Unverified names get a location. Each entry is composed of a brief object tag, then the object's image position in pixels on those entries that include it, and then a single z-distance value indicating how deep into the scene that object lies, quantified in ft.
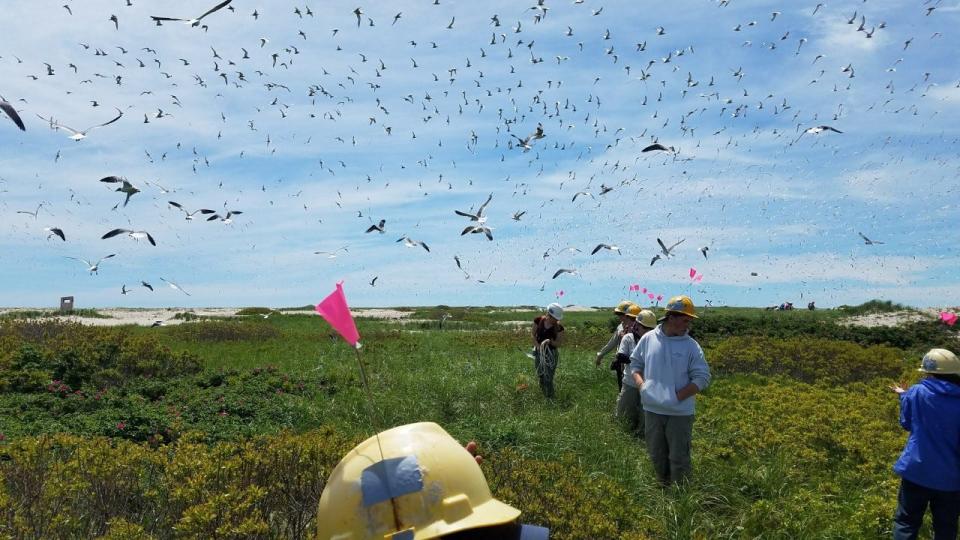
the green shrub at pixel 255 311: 164.84
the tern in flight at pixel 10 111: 16.17
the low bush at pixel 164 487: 13.74
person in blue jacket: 17.42
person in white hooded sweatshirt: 21.13
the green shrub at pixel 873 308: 139.95
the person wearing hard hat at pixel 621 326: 35.14
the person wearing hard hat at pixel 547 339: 38.65
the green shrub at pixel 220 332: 86.02
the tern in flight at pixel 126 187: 22.91
